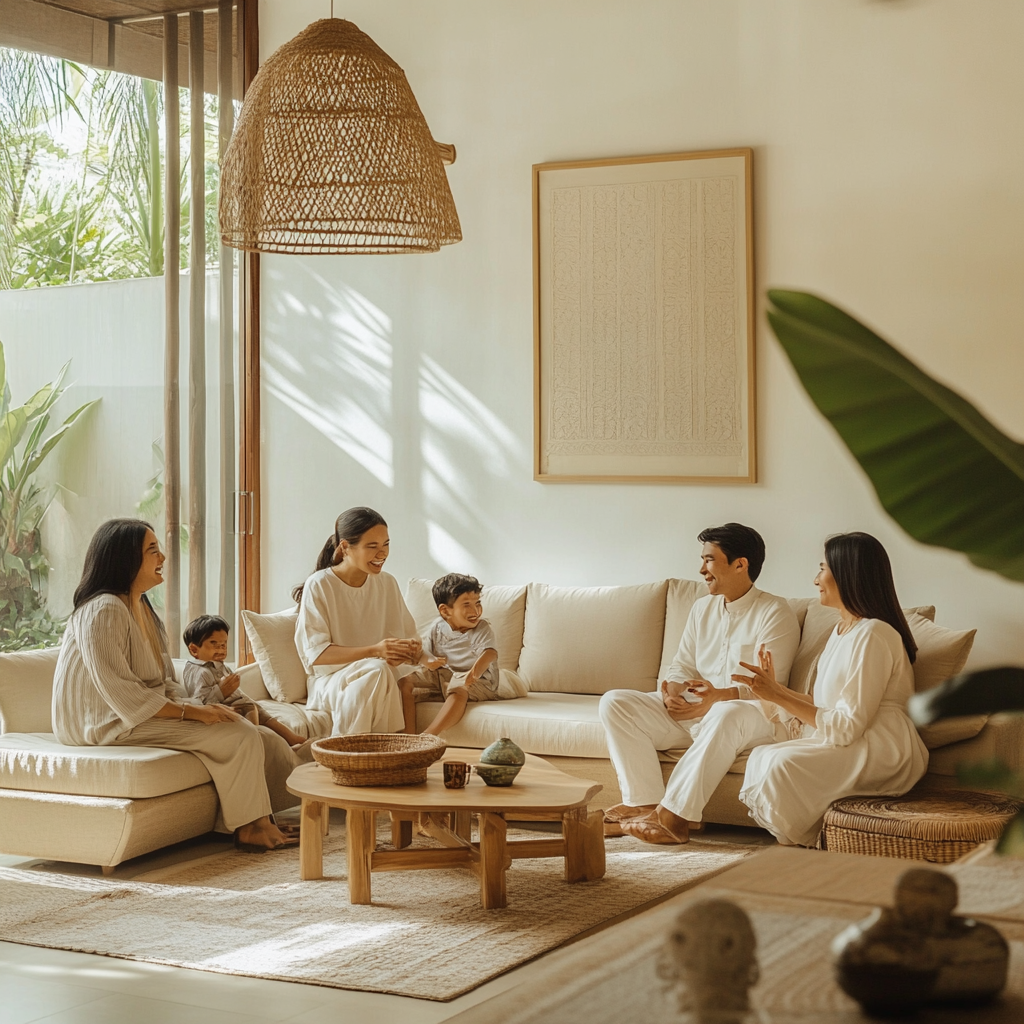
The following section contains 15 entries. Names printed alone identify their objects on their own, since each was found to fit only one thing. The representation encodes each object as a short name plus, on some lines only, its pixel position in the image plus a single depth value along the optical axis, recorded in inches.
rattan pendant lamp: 141.6
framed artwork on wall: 217.2
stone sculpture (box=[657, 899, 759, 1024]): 44.6
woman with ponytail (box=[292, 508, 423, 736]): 197.9
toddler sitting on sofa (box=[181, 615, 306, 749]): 192.1
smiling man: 187.3
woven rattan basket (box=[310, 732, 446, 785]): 156.7
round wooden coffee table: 151.9
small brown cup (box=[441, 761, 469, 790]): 158.2
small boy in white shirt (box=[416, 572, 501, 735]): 205.2
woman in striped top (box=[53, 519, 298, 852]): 176.2
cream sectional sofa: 172.4
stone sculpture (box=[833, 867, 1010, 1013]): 46.7
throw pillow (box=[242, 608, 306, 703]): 215.9
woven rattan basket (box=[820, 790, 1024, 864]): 154.7
